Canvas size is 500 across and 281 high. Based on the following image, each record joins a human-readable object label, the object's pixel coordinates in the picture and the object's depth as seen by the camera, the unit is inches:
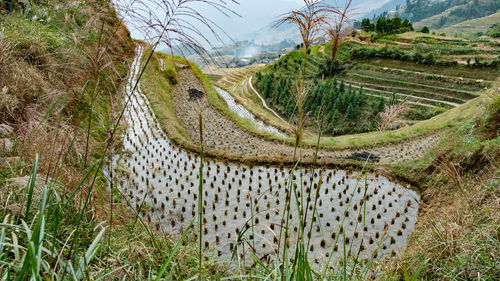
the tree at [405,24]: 2332.2
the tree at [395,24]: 2219.4
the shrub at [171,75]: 874.8
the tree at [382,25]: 2258.0
